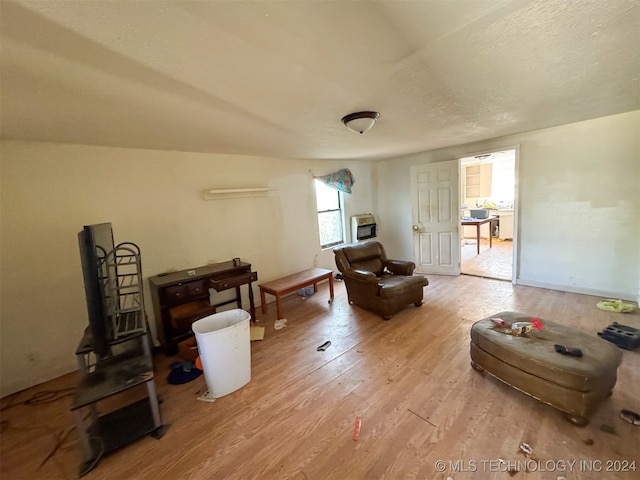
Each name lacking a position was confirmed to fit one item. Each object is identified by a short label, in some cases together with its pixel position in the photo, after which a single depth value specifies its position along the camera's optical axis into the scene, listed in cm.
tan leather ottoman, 161
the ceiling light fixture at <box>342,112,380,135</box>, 229
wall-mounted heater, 537
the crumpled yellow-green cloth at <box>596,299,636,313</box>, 305
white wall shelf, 348
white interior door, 461
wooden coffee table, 348
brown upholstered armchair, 329
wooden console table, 284
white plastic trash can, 208
